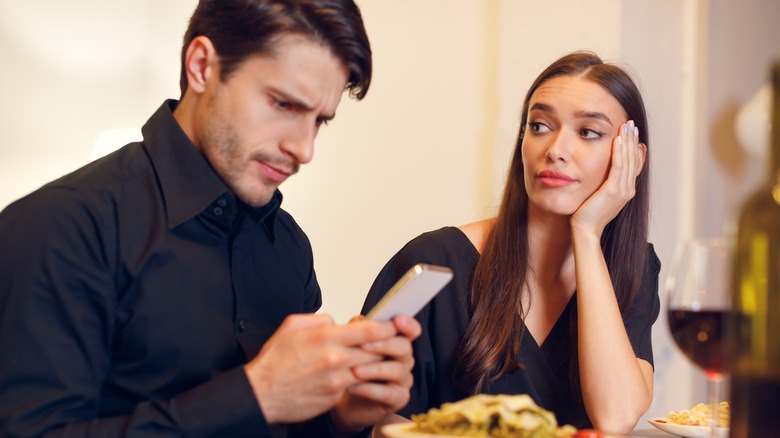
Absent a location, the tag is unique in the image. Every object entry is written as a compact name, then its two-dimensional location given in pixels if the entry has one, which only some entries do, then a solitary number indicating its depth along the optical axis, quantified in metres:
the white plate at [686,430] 1.52
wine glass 0.92
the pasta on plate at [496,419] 0.98
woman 1.97
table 1.77
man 1.18
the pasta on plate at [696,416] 1.60
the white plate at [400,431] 1.00
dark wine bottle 0.79
